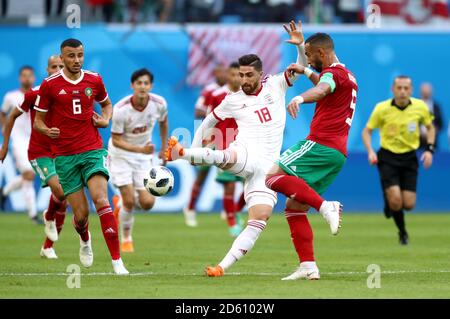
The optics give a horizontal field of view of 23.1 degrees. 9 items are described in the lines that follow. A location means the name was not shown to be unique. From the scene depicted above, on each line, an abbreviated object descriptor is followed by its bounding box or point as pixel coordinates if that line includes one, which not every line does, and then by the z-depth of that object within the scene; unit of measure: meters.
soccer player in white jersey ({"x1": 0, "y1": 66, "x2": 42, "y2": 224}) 19.88
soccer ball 11.89
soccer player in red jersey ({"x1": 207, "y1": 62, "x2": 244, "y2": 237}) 18.00
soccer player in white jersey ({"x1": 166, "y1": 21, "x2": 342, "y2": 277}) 11.70
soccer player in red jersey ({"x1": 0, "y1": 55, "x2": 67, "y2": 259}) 14.52
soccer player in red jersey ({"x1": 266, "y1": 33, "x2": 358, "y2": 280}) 11.52
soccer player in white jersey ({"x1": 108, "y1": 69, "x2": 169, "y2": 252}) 15.84
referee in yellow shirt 17.14
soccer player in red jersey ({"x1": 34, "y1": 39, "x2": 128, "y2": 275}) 12.30
